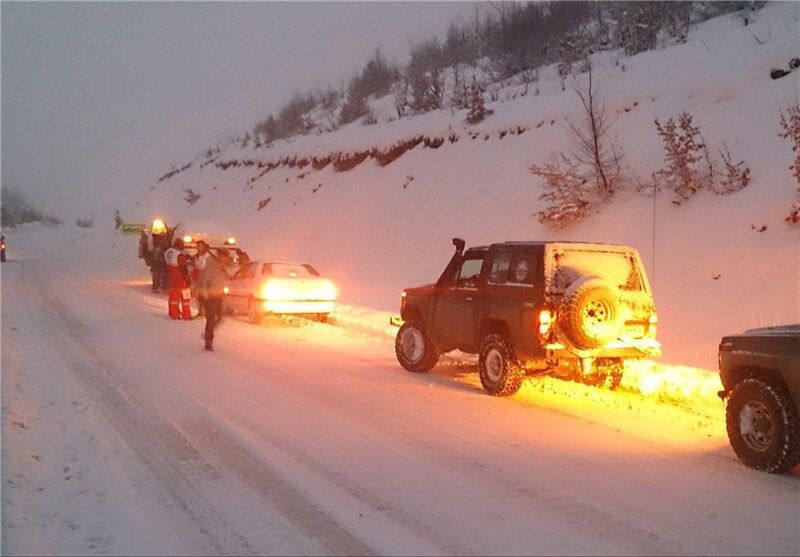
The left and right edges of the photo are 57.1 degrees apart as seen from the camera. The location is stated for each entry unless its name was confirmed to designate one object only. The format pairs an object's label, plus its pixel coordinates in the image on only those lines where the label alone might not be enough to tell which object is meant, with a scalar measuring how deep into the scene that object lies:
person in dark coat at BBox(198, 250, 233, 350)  13.05
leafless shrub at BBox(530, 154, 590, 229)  18.95
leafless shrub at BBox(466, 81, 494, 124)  29.86
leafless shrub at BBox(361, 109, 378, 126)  41.66
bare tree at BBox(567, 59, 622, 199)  19.48
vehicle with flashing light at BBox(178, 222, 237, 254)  24.84
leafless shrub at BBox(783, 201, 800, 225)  13.58
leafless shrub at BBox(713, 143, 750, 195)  15.84
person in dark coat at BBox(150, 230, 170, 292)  25.50
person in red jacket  17.80
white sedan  16.47
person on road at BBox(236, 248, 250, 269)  22.63
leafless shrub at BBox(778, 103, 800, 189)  13.49
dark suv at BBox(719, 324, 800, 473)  6.07
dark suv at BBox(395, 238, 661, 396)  8.48
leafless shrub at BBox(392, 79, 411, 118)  40.53
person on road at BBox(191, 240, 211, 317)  19.69
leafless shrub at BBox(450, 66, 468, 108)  34.62
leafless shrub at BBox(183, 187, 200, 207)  56.44
